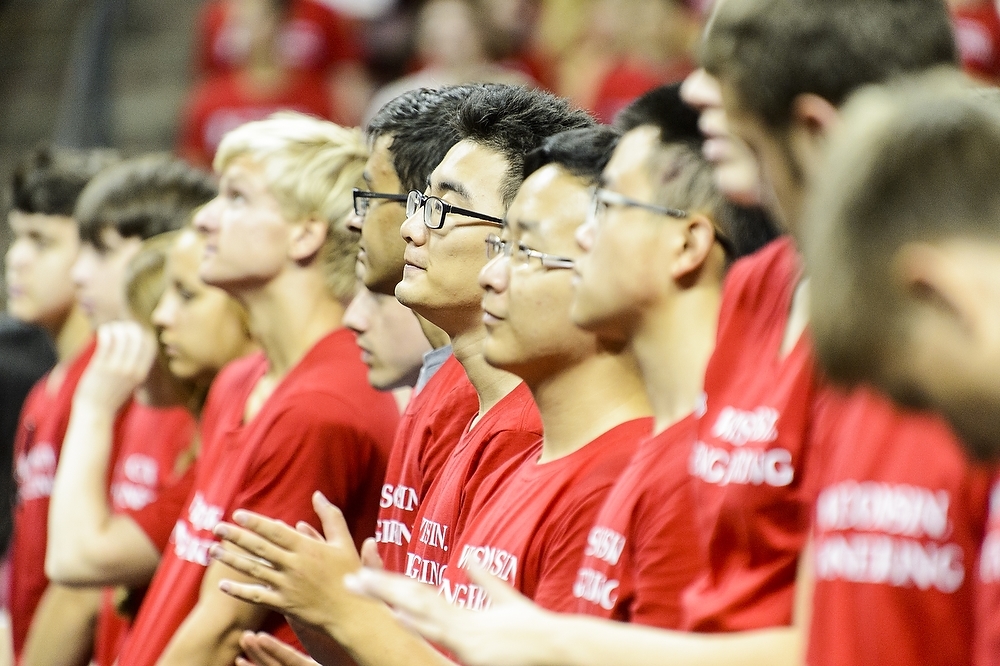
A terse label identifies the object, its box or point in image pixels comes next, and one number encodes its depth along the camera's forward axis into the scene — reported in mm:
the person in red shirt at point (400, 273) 6262
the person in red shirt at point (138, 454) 8016
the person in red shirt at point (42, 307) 9789
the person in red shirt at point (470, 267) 5668
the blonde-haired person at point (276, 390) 6492
